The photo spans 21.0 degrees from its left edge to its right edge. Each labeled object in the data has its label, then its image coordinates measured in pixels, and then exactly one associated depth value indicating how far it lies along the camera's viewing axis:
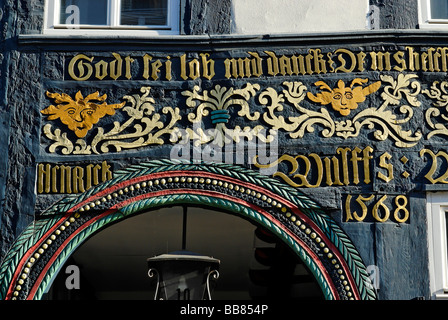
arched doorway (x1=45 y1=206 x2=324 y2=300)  8.97
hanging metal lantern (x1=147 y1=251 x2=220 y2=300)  7.57
